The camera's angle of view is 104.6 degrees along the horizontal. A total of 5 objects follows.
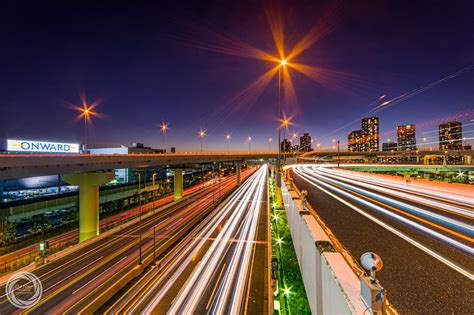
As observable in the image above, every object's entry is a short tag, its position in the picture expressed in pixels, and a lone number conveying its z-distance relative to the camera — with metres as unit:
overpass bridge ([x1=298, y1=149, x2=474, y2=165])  75.88
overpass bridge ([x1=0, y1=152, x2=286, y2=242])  16.75
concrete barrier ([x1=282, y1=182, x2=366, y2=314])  3.12
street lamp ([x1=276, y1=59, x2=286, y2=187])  17.50
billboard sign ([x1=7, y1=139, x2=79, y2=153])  18.30
